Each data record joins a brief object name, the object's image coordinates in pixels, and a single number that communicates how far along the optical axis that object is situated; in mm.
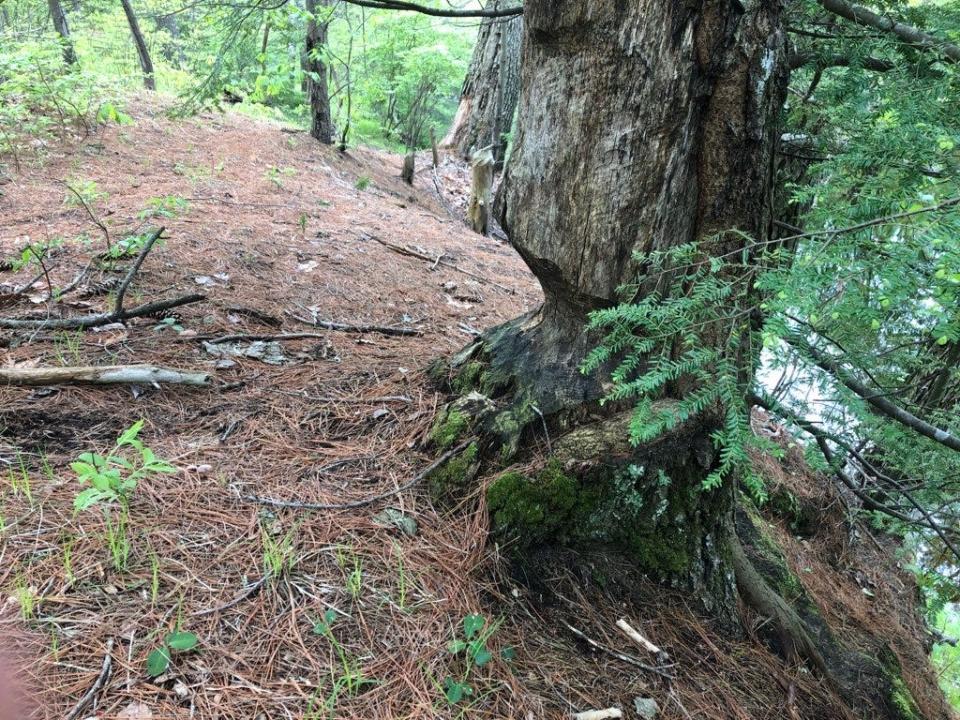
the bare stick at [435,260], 5926
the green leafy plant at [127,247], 4169
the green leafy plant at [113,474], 2043
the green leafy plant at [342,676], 1793
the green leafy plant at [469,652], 1882
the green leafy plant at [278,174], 7288
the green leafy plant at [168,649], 1728
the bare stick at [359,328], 4086
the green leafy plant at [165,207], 5084
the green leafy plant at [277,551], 2145
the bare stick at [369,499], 2432
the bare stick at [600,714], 1942
